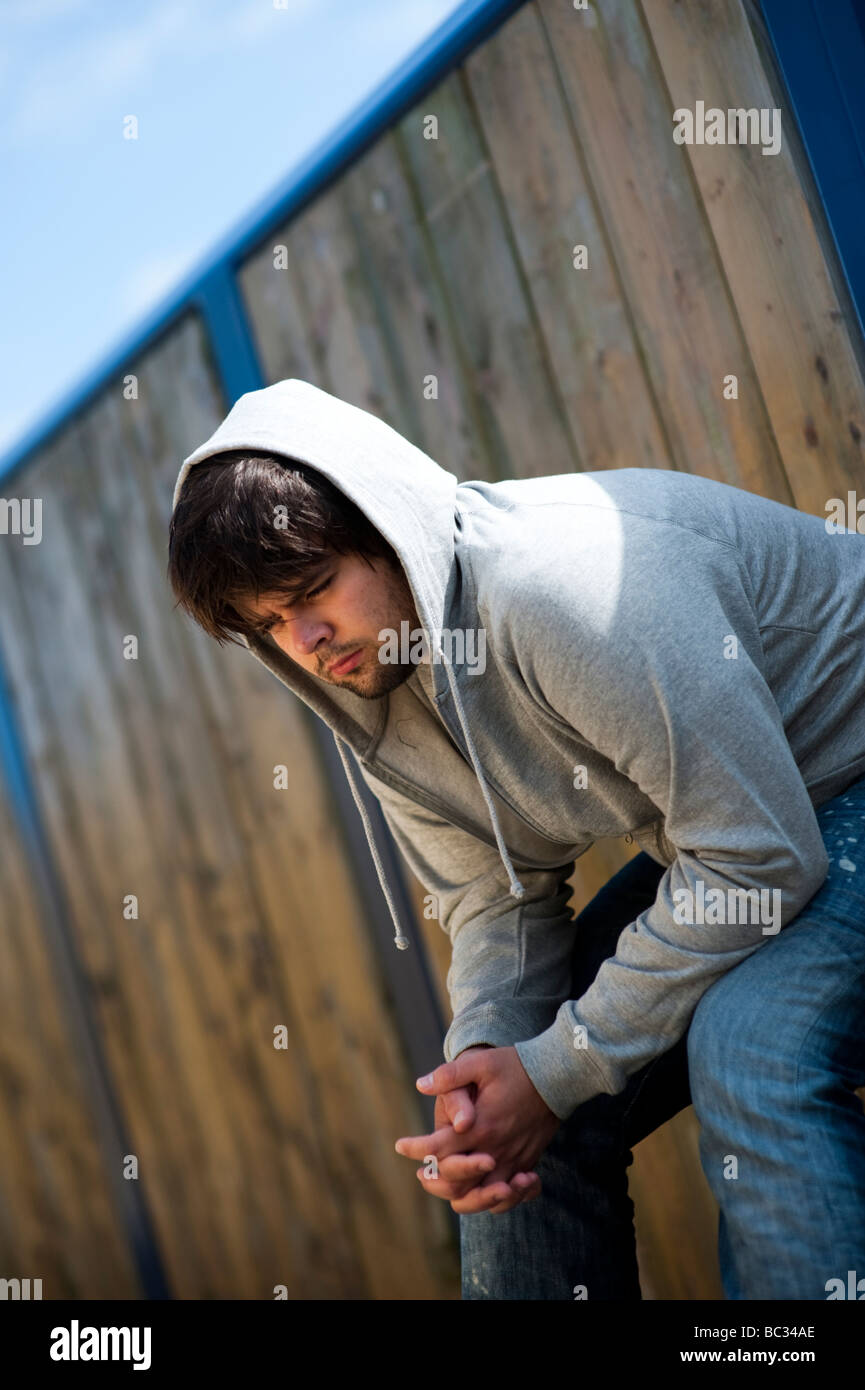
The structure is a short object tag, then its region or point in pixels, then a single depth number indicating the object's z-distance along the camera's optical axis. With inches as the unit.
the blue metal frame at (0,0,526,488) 76.9
